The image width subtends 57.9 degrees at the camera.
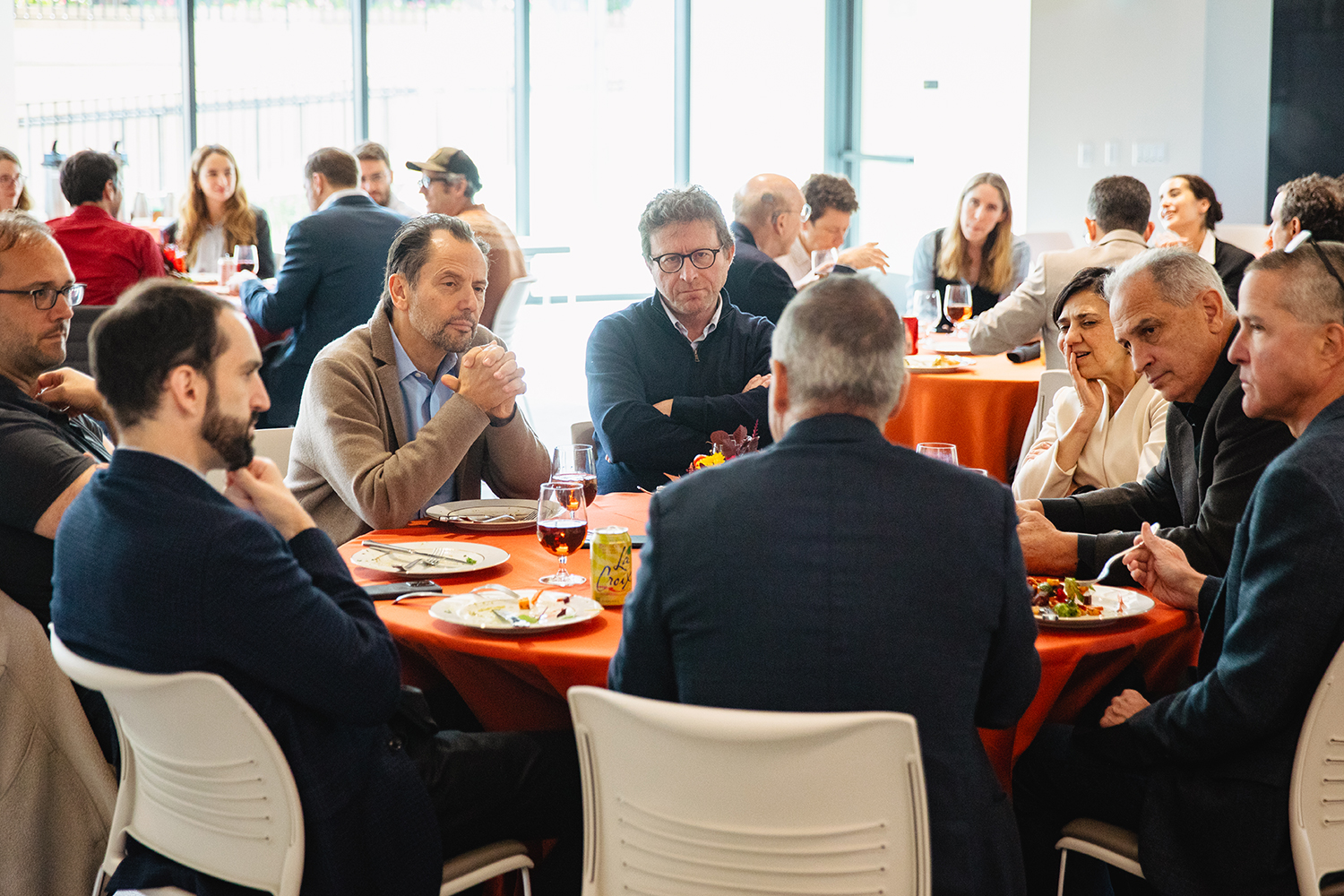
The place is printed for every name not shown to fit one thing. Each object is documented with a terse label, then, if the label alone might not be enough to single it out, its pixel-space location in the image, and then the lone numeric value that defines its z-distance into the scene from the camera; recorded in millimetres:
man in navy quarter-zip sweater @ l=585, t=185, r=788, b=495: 3205
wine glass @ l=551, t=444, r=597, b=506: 2441
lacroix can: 2096
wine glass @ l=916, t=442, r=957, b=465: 2227
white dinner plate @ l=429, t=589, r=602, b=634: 1948
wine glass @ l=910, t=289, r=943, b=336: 5230
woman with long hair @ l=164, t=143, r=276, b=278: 6770
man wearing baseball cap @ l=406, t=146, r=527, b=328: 5594
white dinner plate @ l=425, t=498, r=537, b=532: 2625
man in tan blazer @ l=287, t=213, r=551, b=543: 2641
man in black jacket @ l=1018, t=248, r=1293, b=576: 2281
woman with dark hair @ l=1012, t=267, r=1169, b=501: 3039
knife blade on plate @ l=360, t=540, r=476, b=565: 2371
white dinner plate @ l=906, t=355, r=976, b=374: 4648
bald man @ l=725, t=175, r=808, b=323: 5199
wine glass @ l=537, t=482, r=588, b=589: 2141
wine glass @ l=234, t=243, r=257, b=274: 6189
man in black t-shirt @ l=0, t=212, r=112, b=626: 2172
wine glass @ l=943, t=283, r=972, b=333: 5473
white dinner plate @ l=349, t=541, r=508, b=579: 2271
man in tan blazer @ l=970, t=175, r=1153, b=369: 4785
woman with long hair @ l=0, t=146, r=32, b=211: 6668
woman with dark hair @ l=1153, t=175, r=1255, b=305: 6156
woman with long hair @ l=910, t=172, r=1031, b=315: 5996
